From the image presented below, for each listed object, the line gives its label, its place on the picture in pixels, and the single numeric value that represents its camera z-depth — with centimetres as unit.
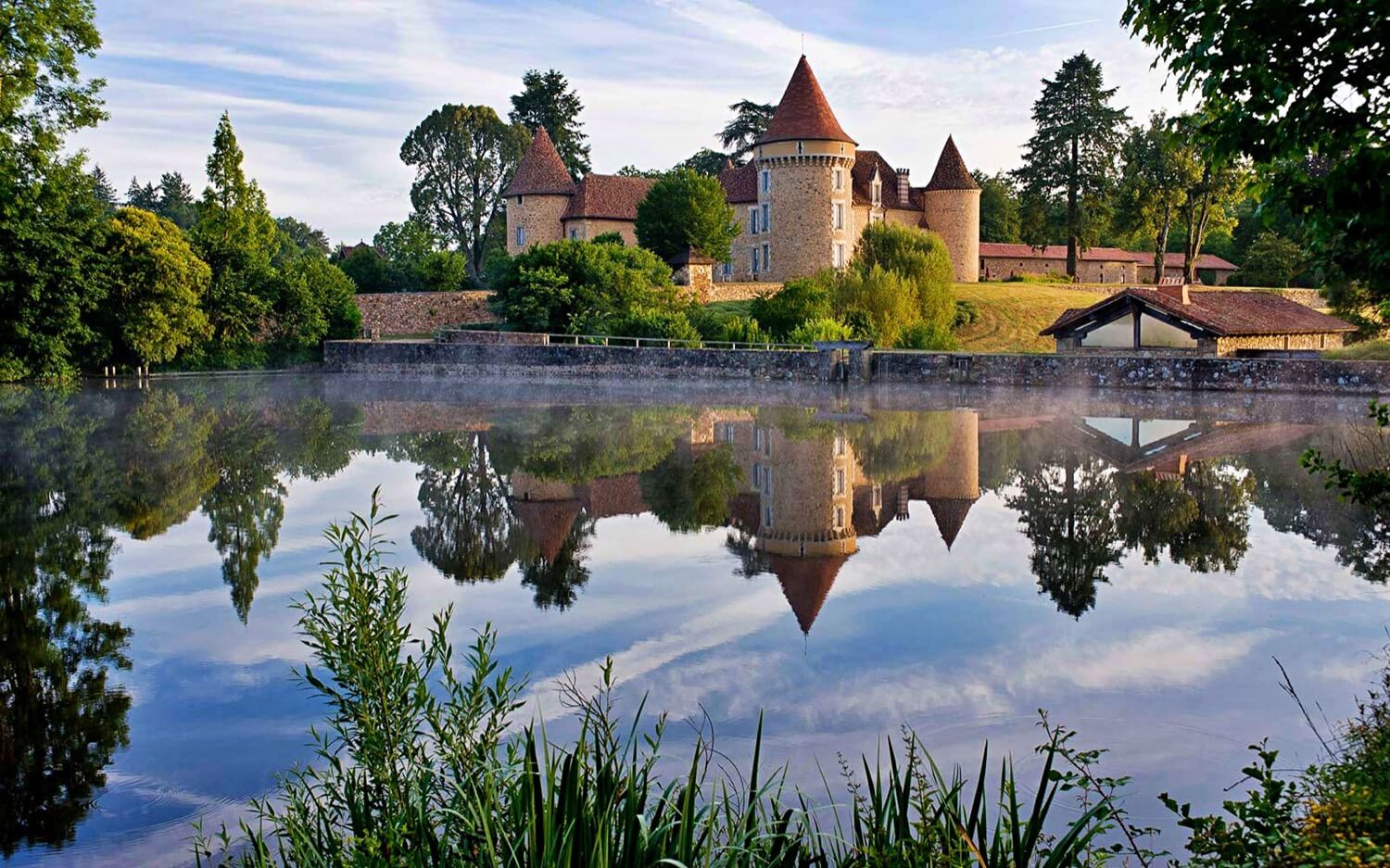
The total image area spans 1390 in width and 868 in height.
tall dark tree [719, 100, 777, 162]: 7638
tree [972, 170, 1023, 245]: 8012
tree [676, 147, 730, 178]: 7888
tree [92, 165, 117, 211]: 10858
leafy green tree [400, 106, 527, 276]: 6869
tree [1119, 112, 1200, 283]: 5838
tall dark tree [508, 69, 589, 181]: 7150
